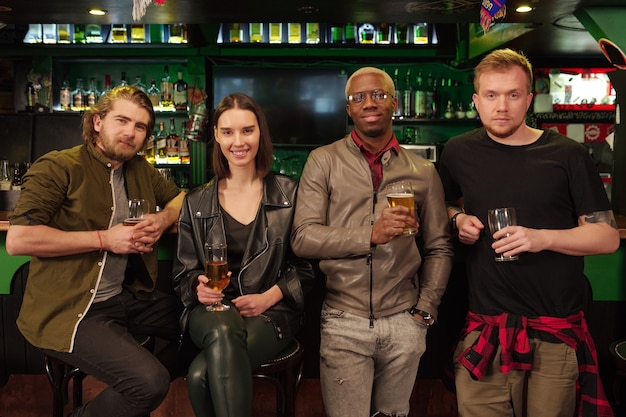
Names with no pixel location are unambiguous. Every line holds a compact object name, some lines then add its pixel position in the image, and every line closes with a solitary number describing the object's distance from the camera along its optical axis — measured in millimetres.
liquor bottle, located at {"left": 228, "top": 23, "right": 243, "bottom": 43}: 6008
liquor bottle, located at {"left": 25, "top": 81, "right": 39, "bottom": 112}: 5863
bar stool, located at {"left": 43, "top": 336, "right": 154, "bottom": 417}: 2275
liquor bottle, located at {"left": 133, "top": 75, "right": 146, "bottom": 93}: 6027
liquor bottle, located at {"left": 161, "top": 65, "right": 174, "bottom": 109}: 5938
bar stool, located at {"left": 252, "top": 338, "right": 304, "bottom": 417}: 2207
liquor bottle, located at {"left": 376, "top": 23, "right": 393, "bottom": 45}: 5996
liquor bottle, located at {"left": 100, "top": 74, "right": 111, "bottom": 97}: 5935
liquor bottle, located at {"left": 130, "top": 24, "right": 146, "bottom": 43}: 5824
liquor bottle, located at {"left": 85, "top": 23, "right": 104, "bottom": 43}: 5804
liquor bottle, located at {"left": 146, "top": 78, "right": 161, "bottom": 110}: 5922
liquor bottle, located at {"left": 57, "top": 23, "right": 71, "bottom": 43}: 5855
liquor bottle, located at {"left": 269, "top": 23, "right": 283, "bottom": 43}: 5984
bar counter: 2727
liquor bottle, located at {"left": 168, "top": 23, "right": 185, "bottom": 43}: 5863
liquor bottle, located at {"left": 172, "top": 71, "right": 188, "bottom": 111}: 5880
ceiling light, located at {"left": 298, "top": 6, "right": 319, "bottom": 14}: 4079
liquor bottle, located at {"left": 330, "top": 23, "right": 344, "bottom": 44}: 6004
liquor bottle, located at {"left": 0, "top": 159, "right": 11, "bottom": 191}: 4586
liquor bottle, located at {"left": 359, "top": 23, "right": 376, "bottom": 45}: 5984
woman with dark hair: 2174
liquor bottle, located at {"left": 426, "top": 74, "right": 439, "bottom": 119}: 6047
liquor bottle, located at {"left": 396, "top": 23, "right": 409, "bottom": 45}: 6051
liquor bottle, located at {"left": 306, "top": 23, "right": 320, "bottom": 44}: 5975
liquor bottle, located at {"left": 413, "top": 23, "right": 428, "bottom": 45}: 6020
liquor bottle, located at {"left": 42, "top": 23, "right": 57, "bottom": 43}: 5852
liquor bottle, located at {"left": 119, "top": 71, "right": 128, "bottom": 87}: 5906
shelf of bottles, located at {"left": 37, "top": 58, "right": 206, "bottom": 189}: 5879
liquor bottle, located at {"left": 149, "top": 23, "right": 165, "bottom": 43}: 5934
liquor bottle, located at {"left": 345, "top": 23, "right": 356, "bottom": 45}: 6004
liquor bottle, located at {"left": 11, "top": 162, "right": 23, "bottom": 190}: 4688
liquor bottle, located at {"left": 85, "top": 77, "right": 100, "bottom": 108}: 5887
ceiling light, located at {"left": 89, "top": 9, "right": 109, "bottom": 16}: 4169
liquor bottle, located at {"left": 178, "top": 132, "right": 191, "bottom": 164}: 5945
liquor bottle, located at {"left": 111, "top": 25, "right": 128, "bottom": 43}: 5855
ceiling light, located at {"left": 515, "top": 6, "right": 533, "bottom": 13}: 3911
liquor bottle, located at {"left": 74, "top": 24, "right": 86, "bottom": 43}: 5887
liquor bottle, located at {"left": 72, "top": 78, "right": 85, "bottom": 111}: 5879
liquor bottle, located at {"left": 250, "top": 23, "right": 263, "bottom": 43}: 5988
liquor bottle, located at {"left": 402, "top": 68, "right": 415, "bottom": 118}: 6020
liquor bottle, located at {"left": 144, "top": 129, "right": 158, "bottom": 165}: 5863
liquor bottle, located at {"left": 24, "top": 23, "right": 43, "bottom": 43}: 5824
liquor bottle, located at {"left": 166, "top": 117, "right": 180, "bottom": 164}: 5902
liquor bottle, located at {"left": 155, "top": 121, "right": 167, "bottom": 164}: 5898
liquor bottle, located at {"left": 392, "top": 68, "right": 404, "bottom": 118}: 6008
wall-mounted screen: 5969
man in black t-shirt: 2100
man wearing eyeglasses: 2236
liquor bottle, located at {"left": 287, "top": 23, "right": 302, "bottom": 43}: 5986
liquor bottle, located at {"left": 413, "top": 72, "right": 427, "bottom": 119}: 6035
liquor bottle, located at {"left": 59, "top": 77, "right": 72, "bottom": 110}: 5871
